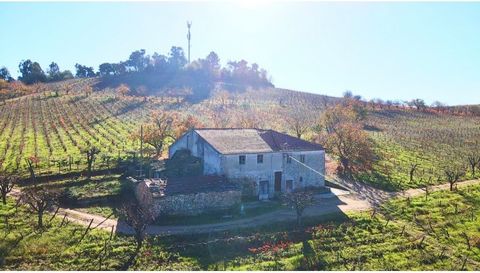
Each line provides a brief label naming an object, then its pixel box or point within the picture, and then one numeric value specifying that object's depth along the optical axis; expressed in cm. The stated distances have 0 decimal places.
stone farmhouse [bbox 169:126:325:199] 4197
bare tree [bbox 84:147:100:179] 4588
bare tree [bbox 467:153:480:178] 5516
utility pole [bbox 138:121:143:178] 4519
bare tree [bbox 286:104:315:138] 7145
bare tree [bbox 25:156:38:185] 4197
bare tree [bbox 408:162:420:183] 5078
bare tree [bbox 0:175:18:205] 3669
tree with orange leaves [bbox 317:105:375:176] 5509
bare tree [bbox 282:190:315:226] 3500
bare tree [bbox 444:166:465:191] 4754
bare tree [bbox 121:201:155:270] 2985
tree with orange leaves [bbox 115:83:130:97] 12234
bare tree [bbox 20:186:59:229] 3219
